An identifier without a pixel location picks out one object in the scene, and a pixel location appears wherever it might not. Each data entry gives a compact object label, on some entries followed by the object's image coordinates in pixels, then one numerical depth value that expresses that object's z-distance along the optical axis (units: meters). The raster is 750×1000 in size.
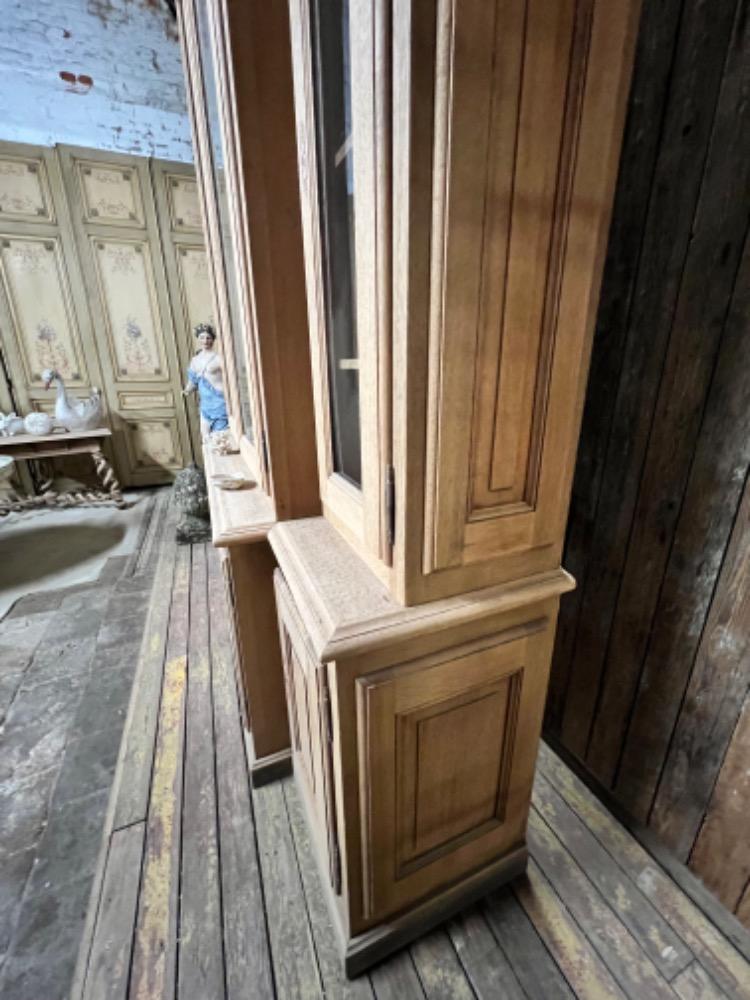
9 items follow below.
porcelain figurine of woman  2.67
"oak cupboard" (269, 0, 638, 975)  0.50
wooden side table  3.59
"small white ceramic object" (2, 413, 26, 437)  3.61
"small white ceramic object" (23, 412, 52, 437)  3.59
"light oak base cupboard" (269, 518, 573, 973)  0.70
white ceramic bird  3.71
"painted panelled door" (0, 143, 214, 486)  3.53
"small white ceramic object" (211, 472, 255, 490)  1.25
